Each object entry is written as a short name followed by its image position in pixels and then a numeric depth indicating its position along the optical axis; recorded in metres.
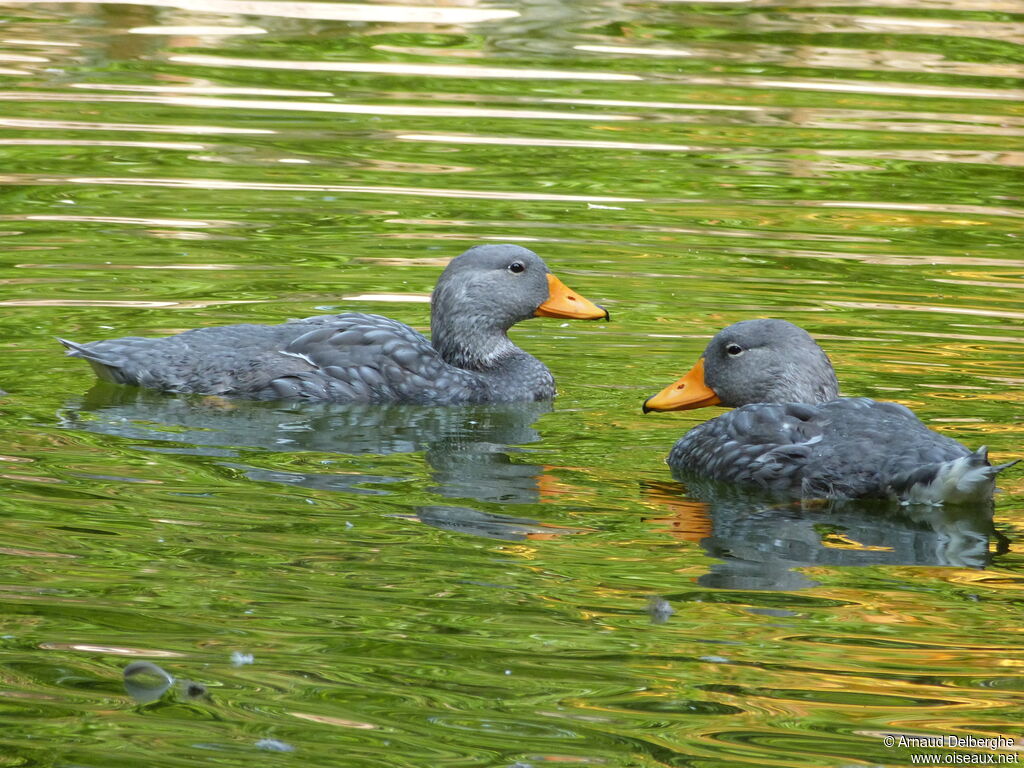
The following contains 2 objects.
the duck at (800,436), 13.11
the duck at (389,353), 16.37
